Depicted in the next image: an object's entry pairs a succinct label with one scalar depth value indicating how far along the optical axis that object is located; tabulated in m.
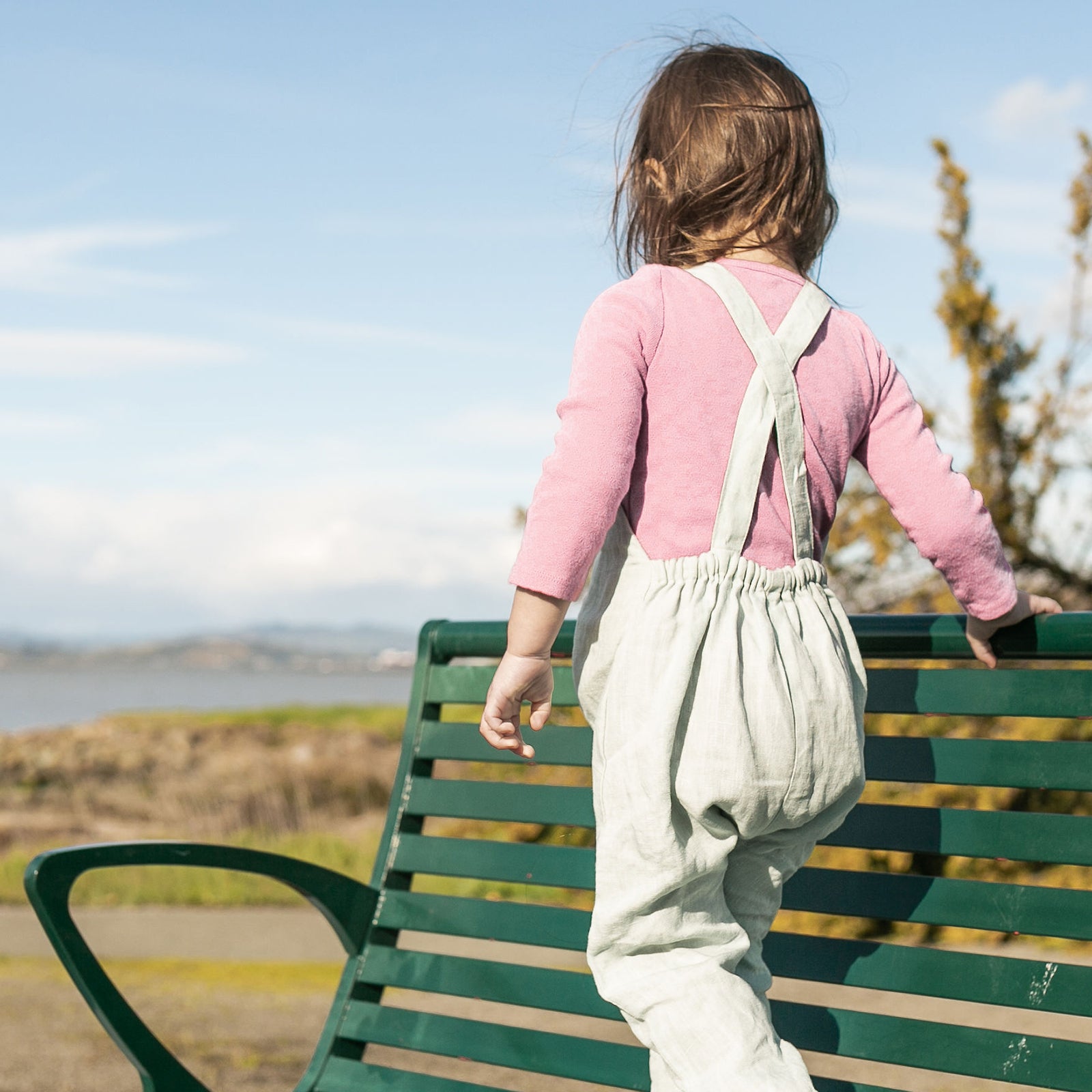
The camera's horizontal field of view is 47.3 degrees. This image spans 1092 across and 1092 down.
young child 1.47
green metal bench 1.63
